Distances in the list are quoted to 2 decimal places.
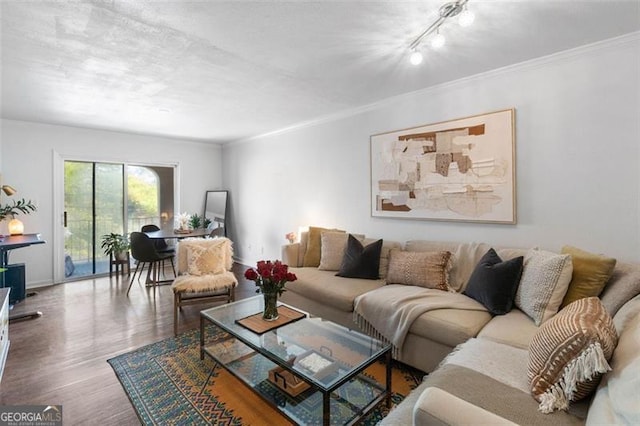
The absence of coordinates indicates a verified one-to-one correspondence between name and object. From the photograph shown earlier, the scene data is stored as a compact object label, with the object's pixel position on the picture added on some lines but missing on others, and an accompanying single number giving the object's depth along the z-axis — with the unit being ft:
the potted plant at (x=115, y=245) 16.20
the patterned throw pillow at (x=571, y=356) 3.55
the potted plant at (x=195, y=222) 18.76
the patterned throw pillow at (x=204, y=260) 10.61
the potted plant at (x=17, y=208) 13.19
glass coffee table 5.46
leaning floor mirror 20.04
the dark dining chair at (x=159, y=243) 15.46
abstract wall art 8.87
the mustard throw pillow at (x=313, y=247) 11.87
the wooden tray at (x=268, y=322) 6.97
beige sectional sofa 3.23
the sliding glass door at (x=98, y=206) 16.14
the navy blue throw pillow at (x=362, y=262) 10.09
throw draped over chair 9.91
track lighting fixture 5.71
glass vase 7.39
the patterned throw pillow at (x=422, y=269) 8.70
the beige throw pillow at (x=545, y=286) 6.43
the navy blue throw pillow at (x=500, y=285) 7.11
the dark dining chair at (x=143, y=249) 13.52
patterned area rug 5.90
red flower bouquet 7.22
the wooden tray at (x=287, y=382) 5.90
